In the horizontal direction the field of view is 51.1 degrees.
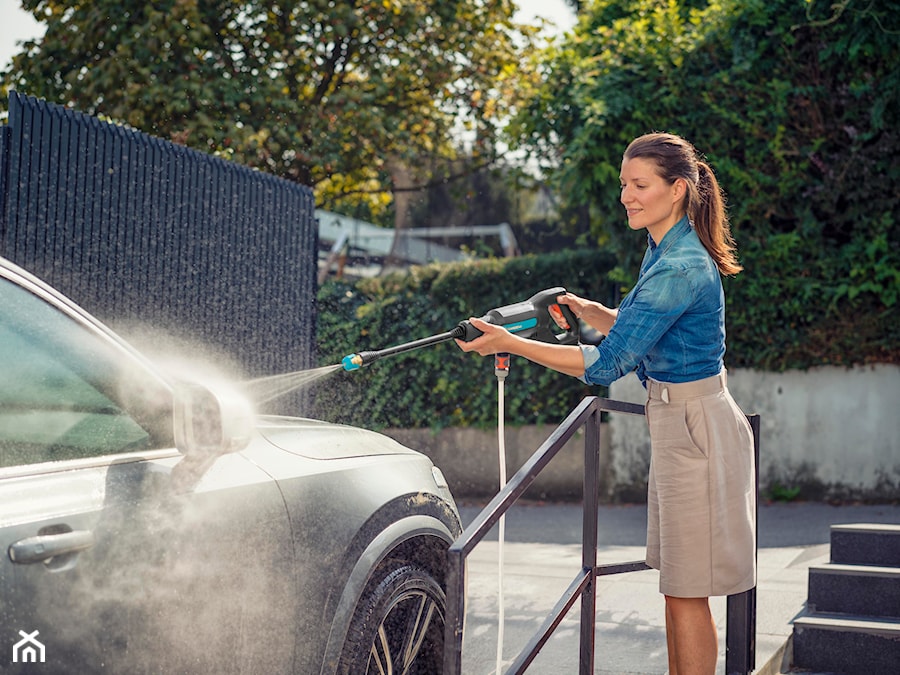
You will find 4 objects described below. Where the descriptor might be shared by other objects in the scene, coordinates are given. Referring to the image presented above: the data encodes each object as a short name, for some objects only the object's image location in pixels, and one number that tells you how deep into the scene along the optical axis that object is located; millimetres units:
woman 2852
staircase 3982
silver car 1901
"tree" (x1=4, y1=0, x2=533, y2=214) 11227
